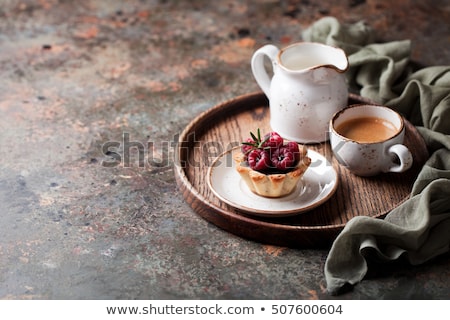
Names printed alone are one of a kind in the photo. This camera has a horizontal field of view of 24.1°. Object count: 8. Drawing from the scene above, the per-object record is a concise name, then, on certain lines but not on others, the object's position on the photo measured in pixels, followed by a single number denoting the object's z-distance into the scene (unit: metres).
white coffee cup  1.11
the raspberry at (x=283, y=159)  1.08
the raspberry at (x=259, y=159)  1.08
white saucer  1.07
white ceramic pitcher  1.15
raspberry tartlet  1.08
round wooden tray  1.06
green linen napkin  1.03
